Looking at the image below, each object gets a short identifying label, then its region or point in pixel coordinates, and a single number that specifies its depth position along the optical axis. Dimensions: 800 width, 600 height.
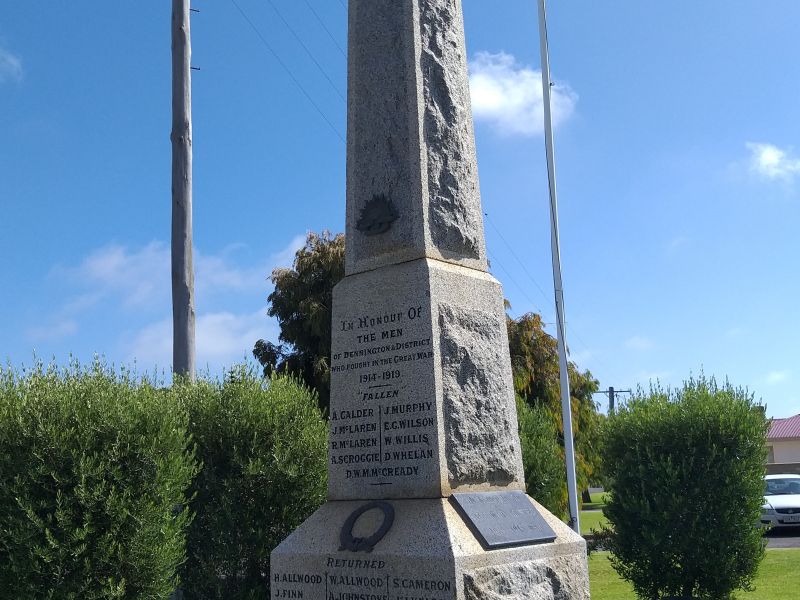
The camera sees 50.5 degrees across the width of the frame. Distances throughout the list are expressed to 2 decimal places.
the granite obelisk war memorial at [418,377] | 4.55
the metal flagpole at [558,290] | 14.17
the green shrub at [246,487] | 8.85
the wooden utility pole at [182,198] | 10.91
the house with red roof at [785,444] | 44.22
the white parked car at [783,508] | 19.62
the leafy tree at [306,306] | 19.28
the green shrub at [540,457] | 11.97
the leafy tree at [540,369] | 22.19
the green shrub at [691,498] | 9.58
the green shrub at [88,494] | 7.08
